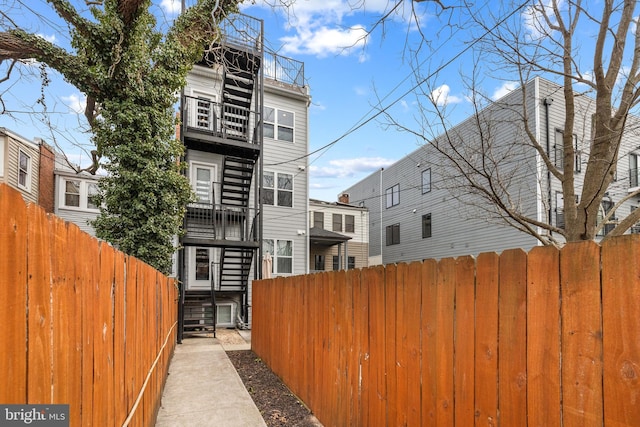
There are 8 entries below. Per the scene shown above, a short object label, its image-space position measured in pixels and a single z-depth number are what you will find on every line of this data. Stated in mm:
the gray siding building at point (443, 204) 11383
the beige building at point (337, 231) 18641
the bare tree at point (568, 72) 3809
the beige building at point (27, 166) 12859
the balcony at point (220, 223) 10844
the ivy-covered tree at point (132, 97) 7125
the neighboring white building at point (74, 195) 14898
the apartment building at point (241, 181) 10266
